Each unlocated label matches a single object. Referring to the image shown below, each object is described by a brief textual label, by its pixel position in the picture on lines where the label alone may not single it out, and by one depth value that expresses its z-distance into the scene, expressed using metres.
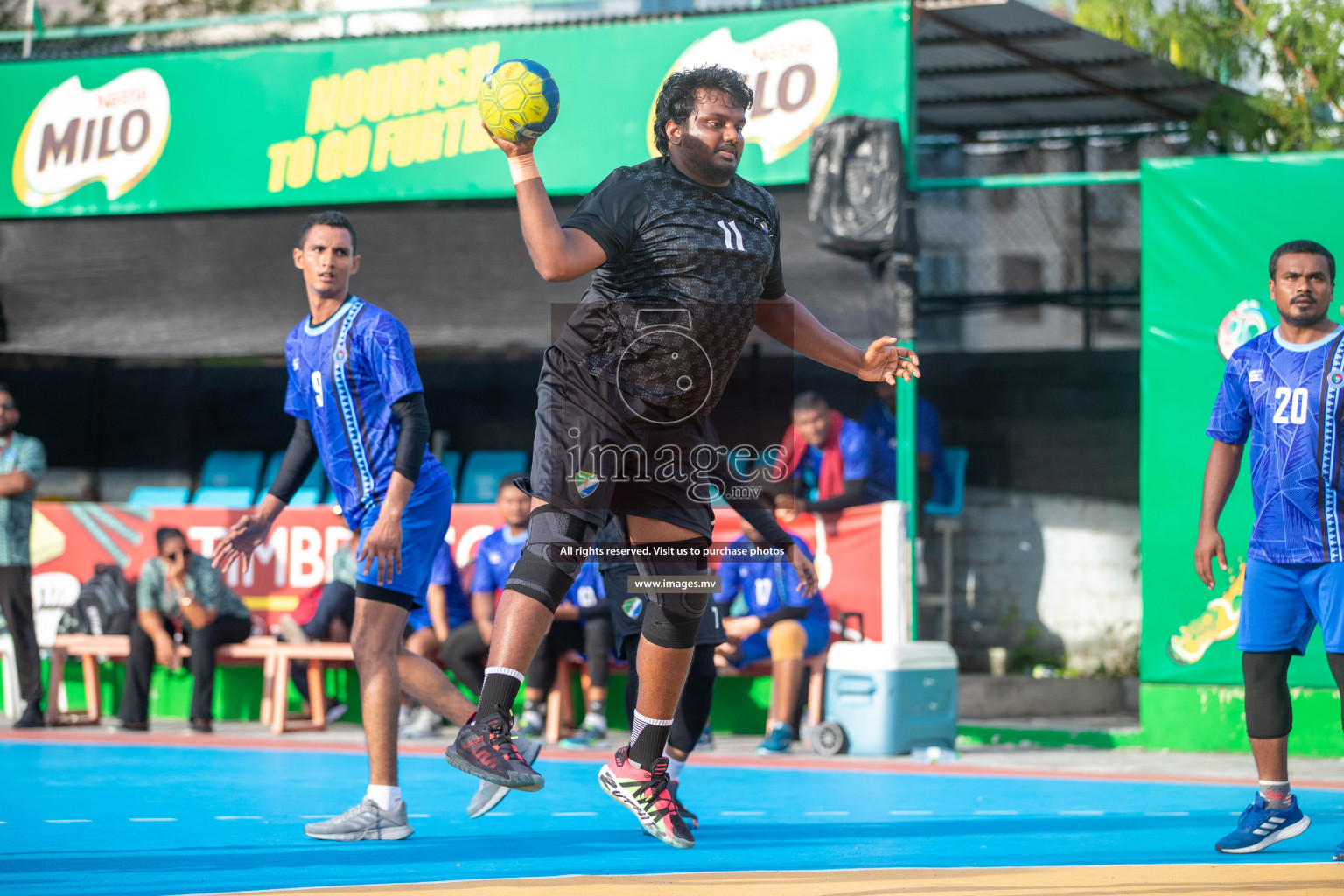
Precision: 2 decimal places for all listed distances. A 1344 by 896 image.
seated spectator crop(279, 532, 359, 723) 20.16
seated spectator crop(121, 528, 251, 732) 19.86
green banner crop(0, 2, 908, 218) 20.05
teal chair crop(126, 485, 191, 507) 24.42
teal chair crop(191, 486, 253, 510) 23.98
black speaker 18.62
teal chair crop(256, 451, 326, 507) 23.05
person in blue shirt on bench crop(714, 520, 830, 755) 18.37
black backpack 21.00
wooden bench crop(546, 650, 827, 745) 19.02
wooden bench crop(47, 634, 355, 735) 19.77
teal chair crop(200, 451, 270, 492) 25.89
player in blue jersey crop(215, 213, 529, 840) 10.61
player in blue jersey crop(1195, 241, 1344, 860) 10.99
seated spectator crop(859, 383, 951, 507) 22.67
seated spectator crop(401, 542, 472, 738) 19.64
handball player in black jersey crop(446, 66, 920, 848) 8.42
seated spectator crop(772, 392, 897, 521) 19.80
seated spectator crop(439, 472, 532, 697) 19.09
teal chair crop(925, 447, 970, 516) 23.34
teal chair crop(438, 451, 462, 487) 25.05
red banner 20.62
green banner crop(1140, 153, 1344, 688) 17.89
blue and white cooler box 18.11
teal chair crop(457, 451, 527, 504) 24.33
